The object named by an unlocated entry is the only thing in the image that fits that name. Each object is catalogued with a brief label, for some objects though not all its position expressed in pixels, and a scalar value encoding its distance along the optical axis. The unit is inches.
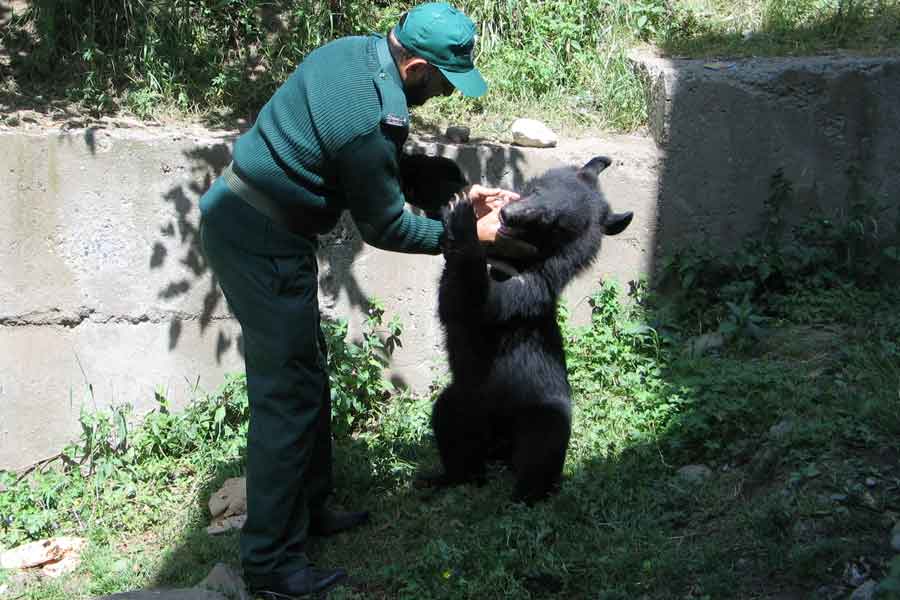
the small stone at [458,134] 258.2
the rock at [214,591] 158.9
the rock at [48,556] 198.2
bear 183.2
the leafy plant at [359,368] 233.6
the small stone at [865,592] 141.3
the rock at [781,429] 191.5
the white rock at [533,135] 258.1
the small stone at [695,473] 194.4
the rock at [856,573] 146.6
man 151.3
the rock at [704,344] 247.6
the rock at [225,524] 204.7
